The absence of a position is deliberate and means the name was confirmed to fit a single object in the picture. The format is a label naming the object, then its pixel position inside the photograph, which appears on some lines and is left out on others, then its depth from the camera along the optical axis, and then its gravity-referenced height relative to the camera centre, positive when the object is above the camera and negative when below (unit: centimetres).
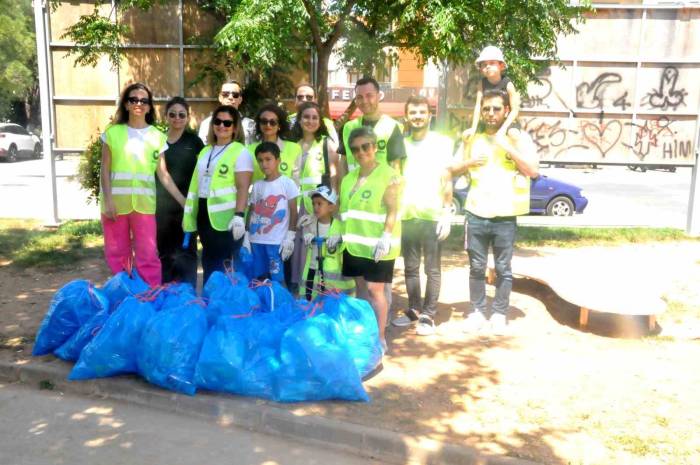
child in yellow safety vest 499 -83
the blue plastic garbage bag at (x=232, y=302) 443 -111
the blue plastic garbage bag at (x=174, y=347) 415 -132
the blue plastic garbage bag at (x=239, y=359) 409 -136
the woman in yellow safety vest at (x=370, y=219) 465 -55
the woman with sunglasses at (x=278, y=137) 539 +1
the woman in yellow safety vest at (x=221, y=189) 524 -41
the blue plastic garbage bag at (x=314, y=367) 399 -137
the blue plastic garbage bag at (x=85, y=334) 462 -139
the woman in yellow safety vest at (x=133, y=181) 546 -38
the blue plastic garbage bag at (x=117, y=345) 432 -137
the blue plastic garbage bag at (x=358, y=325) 438 -122
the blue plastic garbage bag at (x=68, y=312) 474 -127
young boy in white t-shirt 527 -65
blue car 1391 -110
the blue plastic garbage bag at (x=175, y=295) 449 -110
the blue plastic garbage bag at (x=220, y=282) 471 -103
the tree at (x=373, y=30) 689 +129
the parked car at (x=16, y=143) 2823 -47
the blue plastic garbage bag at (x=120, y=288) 484 -113
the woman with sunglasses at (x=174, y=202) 552 -55
